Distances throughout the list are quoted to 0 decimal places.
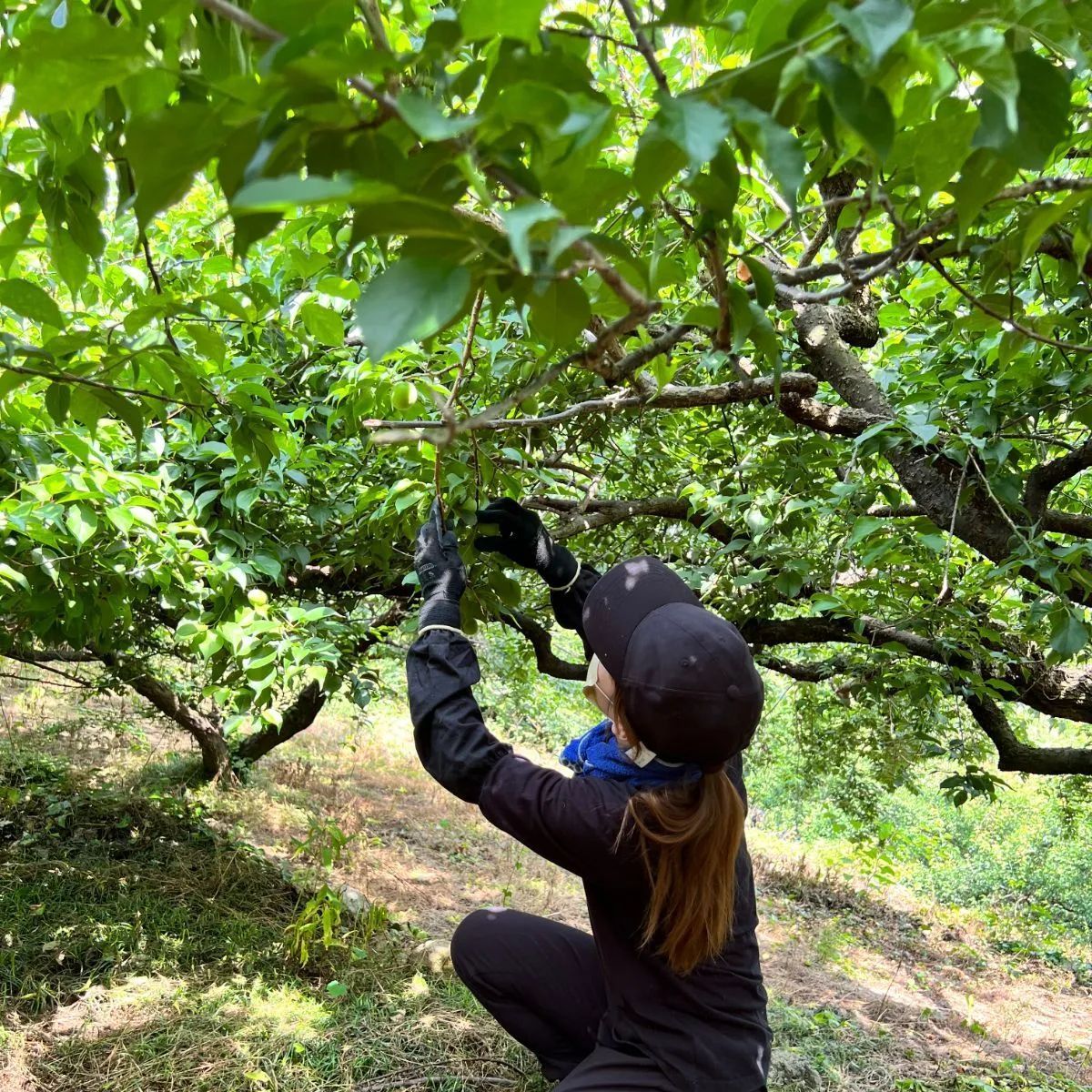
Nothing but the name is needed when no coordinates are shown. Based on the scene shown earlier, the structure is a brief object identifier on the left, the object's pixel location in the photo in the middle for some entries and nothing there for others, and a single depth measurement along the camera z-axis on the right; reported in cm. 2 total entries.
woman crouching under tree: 152
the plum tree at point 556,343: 51
